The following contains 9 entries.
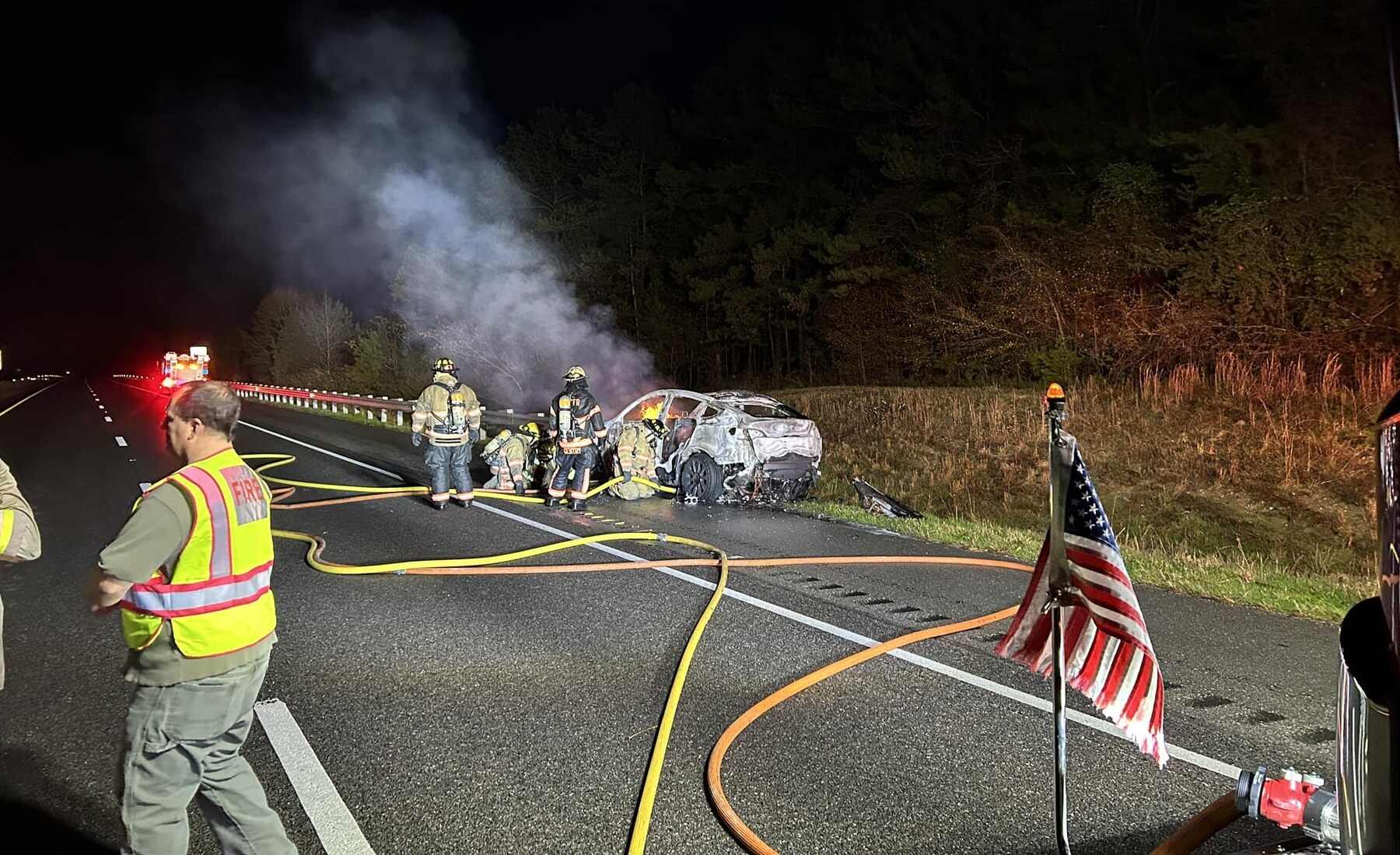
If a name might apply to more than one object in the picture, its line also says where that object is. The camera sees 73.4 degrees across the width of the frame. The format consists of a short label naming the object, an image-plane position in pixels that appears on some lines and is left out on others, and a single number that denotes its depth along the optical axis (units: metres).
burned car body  11.77
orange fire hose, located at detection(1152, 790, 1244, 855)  2.58
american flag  2.80
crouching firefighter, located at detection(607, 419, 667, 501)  12.33
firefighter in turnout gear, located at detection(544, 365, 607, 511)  11.21
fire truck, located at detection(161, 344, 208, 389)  40.09
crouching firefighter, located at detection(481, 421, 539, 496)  12.90
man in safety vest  2.76
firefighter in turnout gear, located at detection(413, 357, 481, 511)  10.71
